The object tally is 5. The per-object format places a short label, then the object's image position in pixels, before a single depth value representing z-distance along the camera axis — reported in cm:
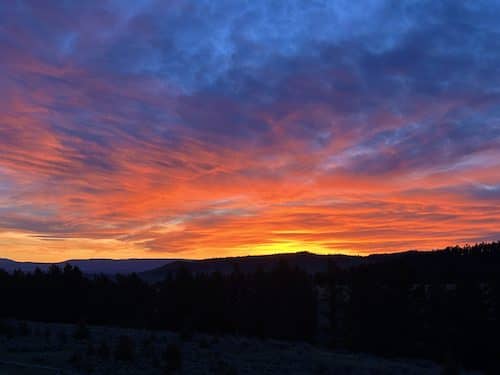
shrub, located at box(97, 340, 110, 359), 1981
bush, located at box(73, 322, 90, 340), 2570
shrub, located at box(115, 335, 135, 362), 1961
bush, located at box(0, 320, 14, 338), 2541
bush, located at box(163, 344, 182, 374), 1816
